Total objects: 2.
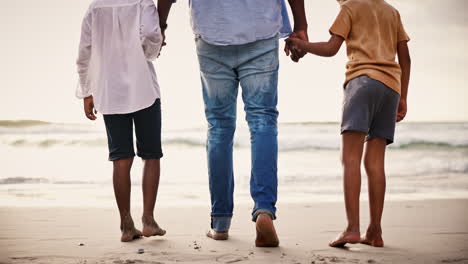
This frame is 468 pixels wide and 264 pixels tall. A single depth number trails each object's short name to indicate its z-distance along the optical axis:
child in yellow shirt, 3.04
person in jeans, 3.14
